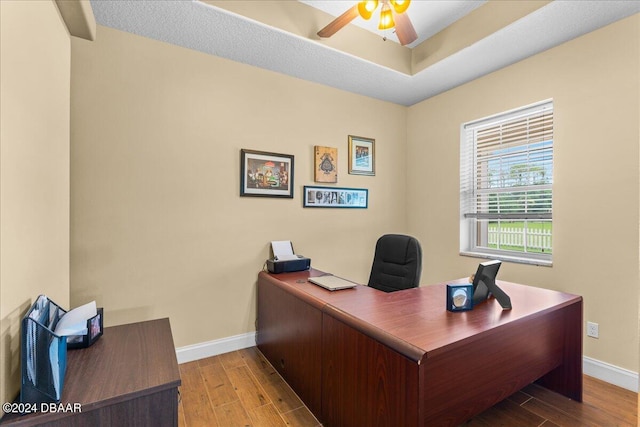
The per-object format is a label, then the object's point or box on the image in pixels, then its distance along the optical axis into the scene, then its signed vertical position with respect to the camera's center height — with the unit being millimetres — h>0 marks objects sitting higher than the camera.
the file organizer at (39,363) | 970 -520
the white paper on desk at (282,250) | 2715 -364
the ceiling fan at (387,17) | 1687 +1200
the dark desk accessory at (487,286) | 1604 -425
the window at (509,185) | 2584 +253
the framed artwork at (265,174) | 2672 +348
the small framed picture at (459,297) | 1540 -453
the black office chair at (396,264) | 2285 -428
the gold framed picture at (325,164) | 3059 +497
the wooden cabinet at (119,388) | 1021 -674
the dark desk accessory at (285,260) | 2561 -437
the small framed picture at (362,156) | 3320 +641
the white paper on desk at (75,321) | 1182 -480
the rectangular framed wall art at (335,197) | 3033 +151
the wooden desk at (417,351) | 1195 -691
